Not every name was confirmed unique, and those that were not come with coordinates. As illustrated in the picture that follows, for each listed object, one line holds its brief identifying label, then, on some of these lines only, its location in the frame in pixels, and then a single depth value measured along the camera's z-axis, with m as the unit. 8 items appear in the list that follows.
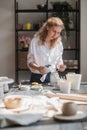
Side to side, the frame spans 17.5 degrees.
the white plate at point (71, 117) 1.39
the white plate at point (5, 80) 2.26
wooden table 1.32
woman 3.00
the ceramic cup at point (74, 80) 2.43
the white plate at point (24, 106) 1.59
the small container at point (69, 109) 1.43
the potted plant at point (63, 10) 5.00
